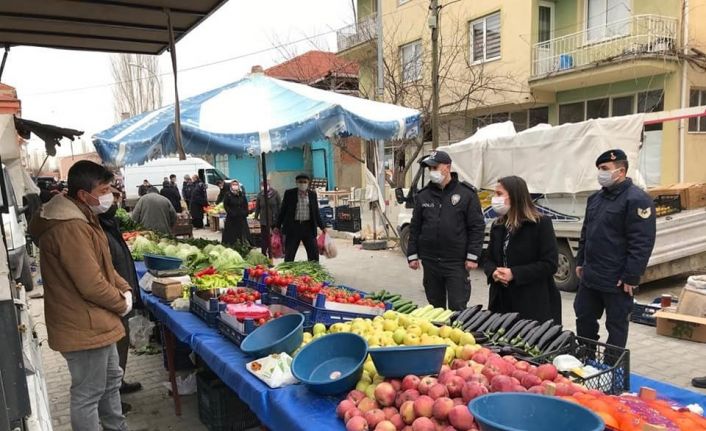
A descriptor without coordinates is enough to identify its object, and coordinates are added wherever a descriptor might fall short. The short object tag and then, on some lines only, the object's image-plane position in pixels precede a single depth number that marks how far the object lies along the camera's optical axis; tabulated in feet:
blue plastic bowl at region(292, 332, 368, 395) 7.77
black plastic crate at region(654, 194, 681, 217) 25.76
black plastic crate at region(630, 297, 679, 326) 21.29
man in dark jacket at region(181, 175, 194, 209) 66.33
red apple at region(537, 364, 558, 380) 7.20
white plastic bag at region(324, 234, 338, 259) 25.22
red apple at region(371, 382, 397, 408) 7.18
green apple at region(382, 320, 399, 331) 9.77
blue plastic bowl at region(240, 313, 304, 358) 9.34
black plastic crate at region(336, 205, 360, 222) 50.75
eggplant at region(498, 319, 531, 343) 9.21
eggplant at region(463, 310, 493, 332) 9.87
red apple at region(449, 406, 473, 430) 6.29
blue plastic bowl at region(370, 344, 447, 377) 7.38
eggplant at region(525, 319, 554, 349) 8.88
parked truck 24.94
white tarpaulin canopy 25.66
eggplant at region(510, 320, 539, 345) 9.08
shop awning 13.12
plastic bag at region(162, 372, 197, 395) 15.64
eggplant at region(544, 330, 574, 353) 8.61
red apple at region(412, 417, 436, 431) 6.43
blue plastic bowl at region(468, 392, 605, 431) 5.49
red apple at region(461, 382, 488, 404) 6.68
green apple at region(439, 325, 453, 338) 9.07
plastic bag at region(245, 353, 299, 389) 8.49
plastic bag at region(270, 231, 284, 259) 27.63
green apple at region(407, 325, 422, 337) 9.07
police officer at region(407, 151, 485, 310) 15.57
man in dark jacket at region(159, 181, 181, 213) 55.47
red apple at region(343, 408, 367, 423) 7.08
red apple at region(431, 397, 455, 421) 6.49
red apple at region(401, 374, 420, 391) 7.23
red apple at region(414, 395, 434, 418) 6.66
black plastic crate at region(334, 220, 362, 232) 51.01
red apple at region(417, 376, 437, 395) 7.08
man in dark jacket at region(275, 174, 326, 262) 26.03
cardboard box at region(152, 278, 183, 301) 14.58
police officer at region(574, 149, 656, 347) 12.78
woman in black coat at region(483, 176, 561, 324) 12.48
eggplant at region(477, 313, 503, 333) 9.72
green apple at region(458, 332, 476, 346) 8.80
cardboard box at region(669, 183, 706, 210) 25.91
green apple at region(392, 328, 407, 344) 8.96
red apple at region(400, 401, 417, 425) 6.76
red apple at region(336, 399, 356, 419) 7.24
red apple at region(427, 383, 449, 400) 6.86
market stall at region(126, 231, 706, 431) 6.74
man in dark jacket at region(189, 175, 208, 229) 59.89
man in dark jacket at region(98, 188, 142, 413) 13.33
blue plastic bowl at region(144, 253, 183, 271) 16.97
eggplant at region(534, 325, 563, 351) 8.80
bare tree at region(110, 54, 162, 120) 129.39
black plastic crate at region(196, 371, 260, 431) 12.78
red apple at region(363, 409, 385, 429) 6.83
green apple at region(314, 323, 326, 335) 10.25
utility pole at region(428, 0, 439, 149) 34.60
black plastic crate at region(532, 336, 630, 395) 7.60
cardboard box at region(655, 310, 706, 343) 18.90
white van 74.18
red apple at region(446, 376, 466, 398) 6.93
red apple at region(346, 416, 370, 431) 6.77
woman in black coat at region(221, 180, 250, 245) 36.88
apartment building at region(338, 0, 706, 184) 41.73
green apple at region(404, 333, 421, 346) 8.70
